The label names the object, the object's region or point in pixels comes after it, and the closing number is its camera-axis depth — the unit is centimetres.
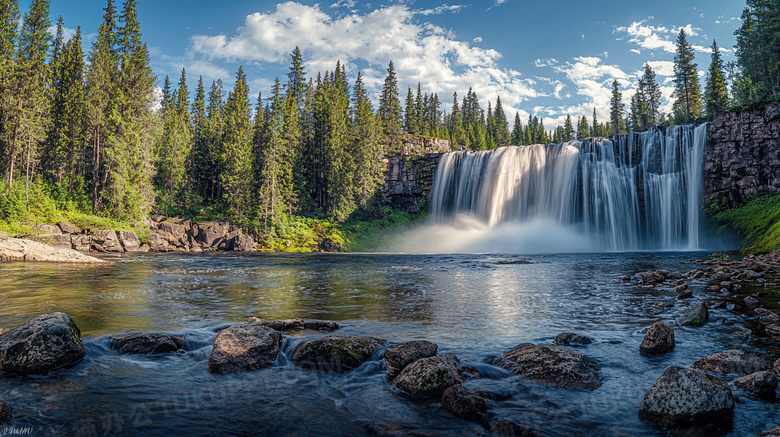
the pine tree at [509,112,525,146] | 10852
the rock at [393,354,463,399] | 459
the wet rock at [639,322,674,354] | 612
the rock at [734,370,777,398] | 427
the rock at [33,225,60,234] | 2992
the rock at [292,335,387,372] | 572
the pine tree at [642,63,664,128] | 7594
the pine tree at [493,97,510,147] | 10731
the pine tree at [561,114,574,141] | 10269
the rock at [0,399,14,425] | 372
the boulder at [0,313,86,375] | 512
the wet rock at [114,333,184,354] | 632
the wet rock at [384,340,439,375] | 548
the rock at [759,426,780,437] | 330
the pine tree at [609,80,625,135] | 8775
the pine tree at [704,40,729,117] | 5419
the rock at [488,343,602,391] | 498
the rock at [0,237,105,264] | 2169
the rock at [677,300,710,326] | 771
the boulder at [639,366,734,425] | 383
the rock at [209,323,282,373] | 557
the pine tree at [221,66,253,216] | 4662
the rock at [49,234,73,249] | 2919
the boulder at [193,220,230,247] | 4022
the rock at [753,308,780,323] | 757
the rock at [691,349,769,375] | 501
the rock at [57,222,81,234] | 3116
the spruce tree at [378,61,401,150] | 6556
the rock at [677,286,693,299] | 1068
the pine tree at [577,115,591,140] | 10281
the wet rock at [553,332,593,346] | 676
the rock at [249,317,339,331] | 760
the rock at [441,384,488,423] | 405
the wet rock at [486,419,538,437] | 367
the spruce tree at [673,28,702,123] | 6397
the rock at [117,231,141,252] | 3328
